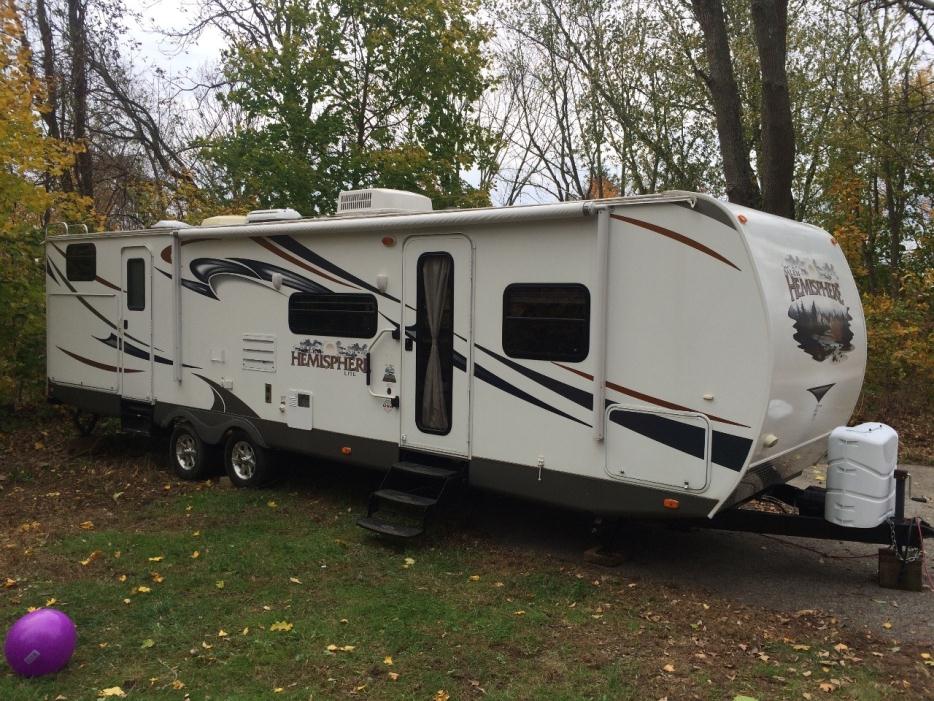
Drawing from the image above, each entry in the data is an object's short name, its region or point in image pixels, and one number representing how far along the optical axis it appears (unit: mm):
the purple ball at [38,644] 4020
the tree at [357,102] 12883
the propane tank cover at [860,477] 5223
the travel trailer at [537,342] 4945
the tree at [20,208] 9953
